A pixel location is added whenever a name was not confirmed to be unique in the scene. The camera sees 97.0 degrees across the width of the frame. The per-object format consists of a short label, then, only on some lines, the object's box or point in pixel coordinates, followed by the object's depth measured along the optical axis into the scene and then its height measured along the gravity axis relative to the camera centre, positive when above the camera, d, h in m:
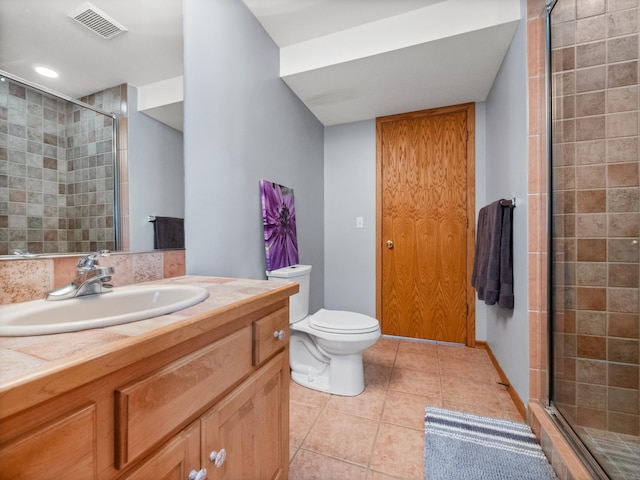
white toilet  1.63 -0.64
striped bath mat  1.13 -0.95
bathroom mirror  0.75 +0.36
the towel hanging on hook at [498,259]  1.66 -0.14
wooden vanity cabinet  0.36 -0.31
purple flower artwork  1.79 +0.08
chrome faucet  0.76 -0.12
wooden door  2.42 +0.11
